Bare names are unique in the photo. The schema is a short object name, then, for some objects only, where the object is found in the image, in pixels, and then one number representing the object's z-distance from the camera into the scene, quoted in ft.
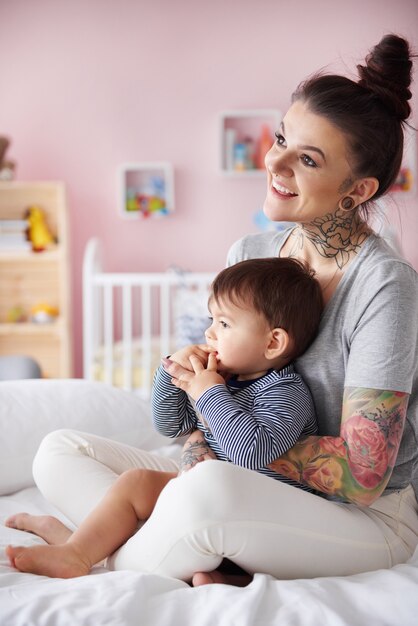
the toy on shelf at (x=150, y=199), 13.26
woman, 3.47
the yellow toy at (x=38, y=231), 12.14
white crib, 10.78
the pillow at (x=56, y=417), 5.18
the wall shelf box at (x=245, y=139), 13.09
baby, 3.66
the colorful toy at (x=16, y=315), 12.47
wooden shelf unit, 12.01
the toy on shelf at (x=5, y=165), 11.89
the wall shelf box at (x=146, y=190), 13.21
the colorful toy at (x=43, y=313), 12.14
